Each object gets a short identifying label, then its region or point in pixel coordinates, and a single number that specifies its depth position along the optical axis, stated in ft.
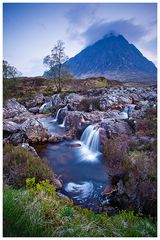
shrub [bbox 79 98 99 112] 23.30
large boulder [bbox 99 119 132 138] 13.37
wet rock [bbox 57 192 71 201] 10.49
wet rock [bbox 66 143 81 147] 17.10
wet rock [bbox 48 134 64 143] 17.66
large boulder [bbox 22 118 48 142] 17.08
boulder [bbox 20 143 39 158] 12.94
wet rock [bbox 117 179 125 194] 10.62
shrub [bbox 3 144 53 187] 9.34
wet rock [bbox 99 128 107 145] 15.32
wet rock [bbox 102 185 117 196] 11.55
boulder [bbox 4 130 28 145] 11.97
